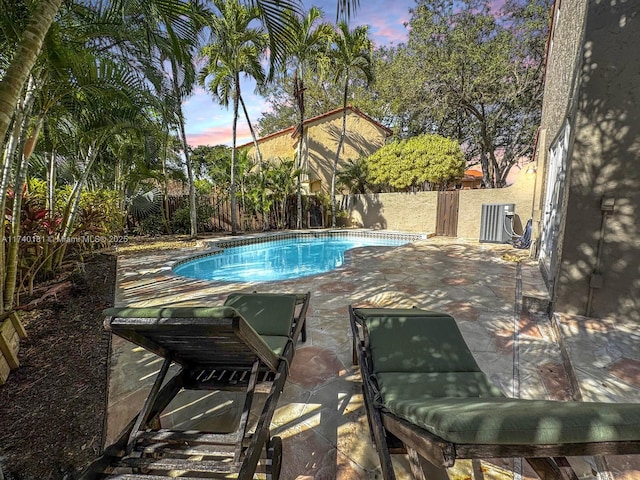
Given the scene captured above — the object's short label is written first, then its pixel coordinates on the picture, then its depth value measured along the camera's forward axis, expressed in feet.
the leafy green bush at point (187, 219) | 49.01
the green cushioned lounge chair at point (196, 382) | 5.10
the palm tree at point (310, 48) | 45.58
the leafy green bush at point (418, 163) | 49.60
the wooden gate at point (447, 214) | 46.47
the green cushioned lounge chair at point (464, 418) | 2.99
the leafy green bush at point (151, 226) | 46.12
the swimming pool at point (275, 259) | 30.25
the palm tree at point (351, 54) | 48.26
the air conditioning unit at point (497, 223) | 37.63
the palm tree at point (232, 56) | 38.60
